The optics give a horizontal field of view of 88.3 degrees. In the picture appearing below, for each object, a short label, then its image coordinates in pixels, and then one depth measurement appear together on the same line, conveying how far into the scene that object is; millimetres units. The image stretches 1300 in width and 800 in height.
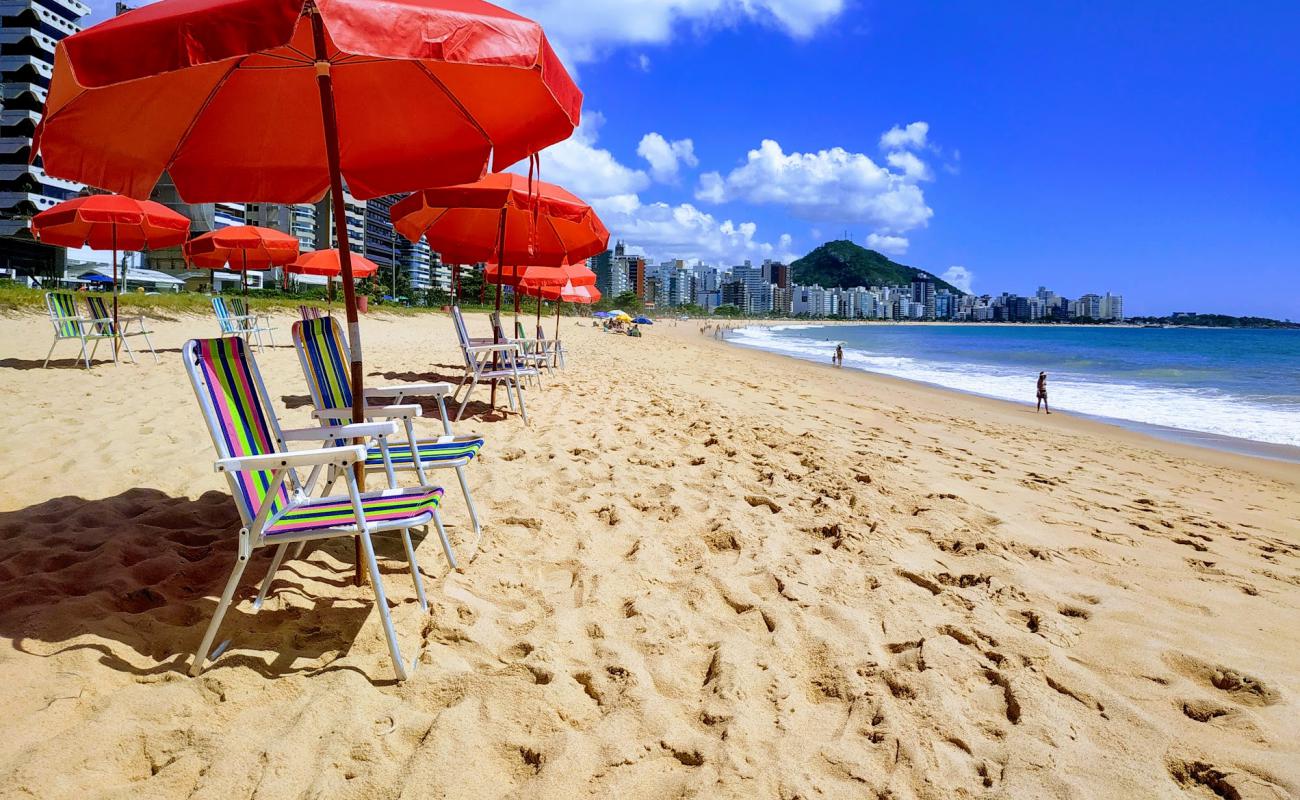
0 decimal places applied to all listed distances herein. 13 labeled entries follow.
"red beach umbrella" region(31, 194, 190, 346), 7492
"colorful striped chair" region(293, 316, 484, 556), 3037
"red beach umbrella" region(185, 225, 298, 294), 10922
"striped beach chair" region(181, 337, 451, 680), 2039
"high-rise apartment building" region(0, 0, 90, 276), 47062
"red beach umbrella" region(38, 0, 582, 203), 1877
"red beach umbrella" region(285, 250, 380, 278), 12242
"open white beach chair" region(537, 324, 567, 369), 10948
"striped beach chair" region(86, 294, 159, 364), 8180
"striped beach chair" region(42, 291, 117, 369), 7941
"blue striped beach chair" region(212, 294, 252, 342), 10297
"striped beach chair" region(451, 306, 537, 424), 5965
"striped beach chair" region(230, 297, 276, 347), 11500
